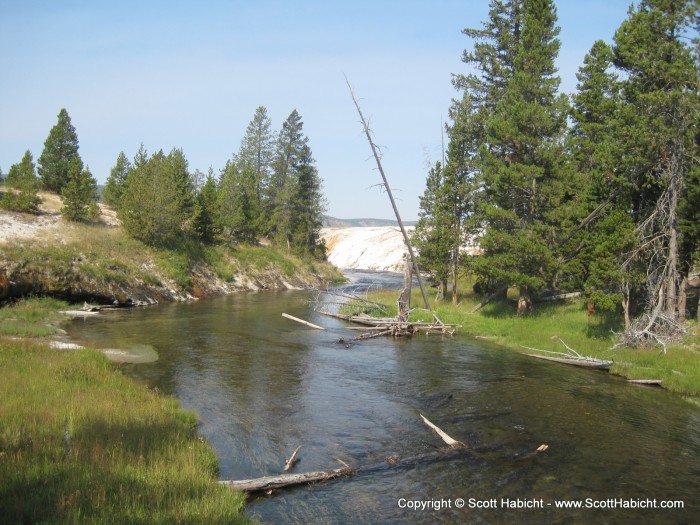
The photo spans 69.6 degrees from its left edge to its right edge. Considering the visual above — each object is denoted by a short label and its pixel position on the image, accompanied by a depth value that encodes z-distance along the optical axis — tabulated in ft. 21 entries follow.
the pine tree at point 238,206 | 192.54
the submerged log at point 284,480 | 28.14
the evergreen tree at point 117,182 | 179.01
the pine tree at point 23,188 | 124.57
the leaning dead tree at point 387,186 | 107.65
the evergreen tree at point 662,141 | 61.98
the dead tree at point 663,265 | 62.59
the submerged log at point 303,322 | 92.14
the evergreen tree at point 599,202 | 68.49
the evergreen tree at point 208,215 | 171.73
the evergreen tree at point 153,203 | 140.05
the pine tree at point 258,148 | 247.50
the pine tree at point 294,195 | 225.56
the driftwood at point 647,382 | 56.24
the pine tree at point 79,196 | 131.34
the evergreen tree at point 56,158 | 160.86
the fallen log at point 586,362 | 63.00
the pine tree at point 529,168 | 86.17
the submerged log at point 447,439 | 37.14
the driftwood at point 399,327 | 86.99
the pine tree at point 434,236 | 110.73
